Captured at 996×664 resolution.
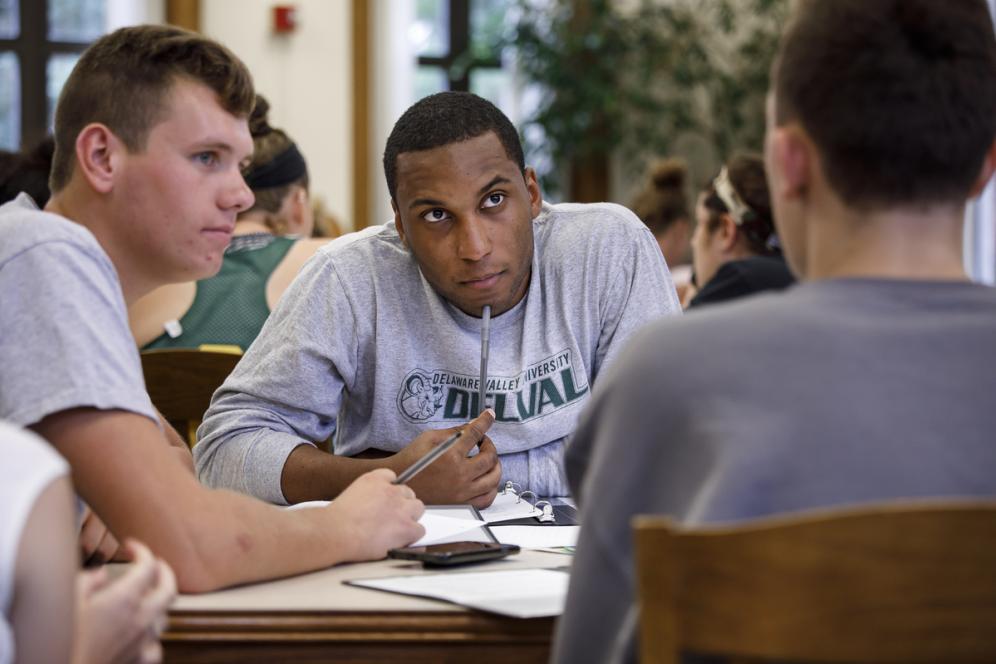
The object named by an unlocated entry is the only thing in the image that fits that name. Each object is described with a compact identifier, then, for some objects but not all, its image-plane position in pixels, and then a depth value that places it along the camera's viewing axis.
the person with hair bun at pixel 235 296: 2.63
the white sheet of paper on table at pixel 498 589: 1.15
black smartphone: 1.34
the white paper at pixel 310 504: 1.51
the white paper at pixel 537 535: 1.49
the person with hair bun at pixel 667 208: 4.37
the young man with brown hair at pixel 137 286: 1.20
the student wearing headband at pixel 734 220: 2.95
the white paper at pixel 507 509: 1.69
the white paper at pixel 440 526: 1.51
